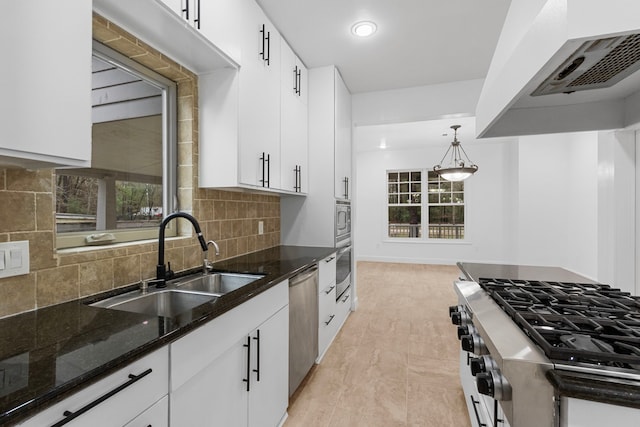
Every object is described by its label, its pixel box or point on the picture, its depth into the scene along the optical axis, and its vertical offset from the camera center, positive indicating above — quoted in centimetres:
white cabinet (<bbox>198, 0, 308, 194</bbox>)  175 +71
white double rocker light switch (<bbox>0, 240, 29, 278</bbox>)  101 -15
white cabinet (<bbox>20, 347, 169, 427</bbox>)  63 -44
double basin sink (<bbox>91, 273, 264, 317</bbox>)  131 -39
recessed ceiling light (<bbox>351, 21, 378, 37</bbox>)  232 +145
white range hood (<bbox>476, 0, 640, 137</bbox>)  69 +50
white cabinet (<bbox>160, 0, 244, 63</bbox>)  138 +98
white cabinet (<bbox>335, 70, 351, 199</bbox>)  306 +80
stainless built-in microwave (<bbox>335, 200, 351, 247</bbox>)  305 -7
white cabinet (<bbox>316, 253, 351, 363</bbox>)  245 -81
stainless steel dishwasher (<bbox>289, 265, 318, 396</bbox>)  189 -74
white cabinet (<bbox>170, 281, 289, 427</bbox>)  98 -62
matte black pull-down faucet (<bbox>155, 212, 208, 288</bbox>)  151 -18
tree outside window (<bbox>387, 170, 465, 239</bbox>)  698 +20
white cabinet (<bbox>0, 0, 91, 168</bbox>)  77 +36
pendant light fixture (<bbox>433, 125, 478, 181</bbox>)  444 +64
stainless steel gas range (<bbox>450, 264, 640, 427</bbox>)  64 -35
